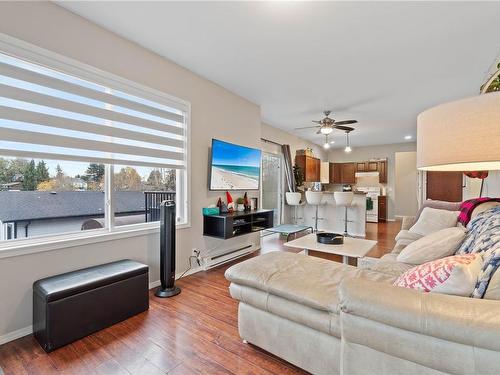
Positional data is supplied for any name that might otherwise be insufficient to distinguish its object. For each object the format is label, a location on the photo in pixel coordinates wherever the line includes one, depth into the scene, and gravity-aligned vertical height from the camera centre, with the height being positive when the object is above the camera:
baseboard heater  3.49 -1.10
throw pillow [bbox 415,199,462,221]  3.32 -0.23
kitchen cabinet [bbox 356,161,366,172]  8.52 +0.83
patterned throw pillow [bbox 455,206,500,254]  1.31 -0.27
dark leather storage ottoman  1.71 -0.92
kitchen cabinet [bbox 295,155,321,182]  6.98 +0.68
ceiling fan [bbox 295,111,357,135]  4.33 +1.19
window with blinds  1.90 +0.38
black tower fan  2.60 -0.68
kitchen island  5.79 -0.68
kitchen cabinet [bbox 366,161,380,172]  8.29 +0.82
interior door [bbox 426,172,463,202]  6.04 +0.10
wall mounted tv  3.52 +0.35
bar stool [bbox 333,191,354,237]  5.56 -0.21
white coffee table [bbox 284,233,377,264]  2.73 -0.72
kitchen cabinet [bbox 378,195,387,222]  8.07 -0.63
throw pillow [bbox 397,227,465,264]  1.81 -0.45
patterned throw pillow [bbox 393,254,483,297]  1.06 -0.42
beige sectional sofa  0.90 -0.64
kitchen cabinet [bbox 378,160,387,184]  8.16 +0.63
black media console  3.28 -0.53
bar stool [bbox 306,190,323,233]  5.95 -0.21
